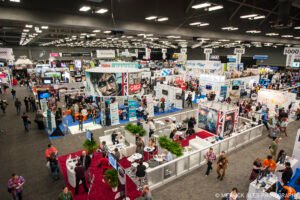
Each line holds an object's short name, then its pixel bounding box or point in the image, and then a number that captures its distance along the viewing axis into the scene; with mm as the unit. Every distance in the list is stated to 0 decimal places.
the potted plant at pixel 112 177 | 6250
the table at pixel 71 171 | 6706
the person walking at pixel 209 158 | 7176
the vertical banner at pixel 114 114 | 12820
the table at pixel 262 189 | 5389
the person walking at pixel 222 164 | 6901
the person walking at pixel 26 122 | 11383
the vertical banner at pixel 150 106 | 14611
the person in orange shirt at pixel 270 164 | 6629
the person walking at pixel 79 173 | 6223
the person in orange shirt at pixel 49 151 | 7305
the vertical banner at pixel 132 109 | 14083
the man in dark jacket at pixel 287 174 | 6375
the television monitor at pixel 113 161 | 6480
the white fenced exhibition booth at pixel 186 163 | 6719
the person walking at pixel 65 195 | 5188
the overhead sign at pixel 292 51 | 13930
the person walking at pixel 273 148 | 7848
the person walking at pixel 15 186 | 5719
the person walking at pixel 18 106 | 14573
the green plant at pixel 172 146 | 7469
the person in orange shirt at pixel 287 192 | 5594
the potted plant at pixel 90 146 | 8125
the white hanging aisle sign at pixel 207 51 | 23656
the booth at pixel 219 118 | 10570
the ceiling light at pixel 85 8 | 8625
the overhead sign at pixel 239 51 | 21689
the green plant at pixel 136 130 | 9359
